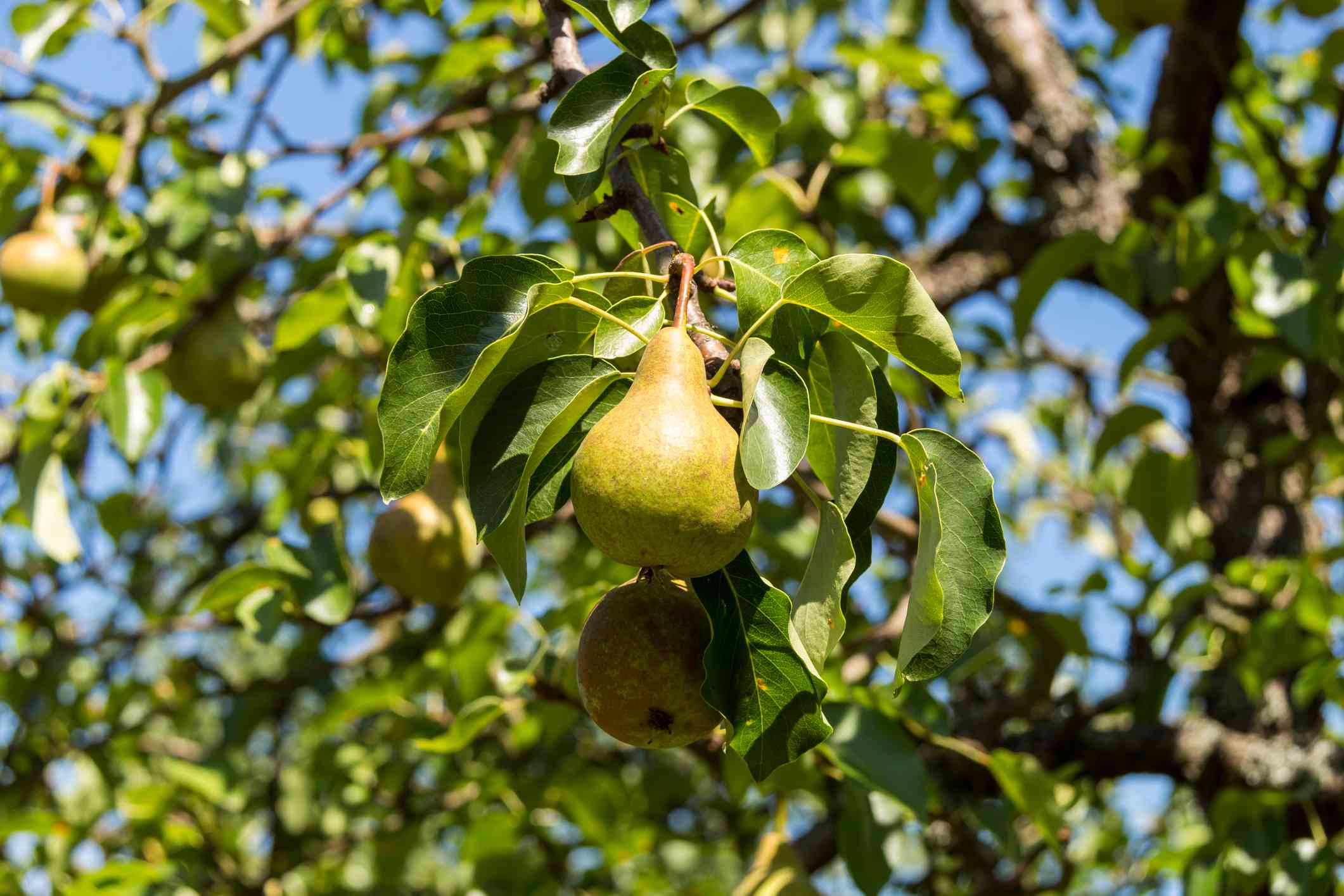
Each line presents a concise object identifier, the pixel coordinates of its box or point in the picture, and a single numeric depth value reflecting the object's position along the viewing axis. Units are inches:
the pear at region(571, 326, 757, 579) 51.3
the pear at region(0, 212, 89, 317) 81.4
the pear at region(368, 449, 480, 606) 70.4
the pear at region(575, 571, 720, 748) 53.1
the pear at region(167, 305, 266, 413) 82.0
